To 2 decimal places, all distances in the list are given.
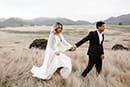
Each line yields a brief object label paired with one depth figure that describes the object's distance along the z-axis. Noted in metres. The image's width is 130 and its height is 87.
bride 8.05
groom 8.12
